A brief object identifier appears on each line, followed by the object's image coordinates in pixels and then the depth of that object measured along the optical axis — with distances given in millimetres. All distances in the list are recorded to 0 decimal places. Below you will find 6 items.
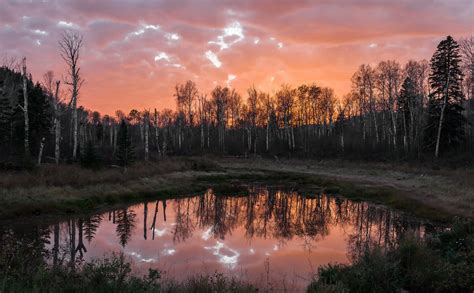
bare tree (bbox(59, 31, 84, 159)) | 31141
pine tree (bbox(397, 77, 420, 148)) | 45216
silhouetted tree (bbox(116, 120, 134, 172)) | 31000
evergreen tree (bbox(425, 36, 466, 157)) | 38250
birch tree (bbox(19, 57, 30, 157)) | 25250
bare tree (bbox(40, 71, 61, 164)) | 27859
